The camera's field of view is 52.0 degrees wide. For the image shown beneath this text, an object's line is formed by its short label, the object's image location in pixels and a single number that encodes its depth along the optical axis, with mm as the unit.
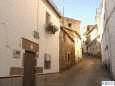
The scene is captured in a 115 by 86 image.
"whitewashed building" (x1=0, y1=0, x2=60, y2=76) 4006
